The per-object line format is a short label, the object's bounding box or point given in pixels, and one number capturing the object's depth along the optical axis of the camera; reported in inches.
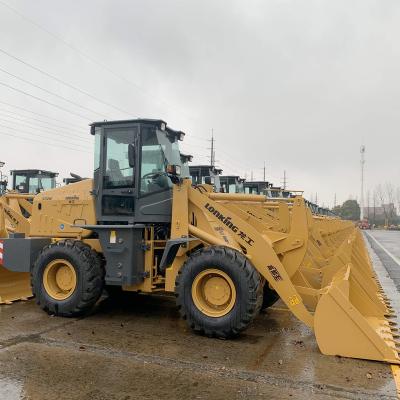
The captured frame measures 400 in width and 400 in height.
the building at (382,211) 3713.3
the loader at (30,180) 755.4
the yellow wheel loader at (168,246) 224.7
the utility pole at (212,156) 1960.1
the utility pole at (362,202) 2770.7
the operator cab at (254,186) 855.7
